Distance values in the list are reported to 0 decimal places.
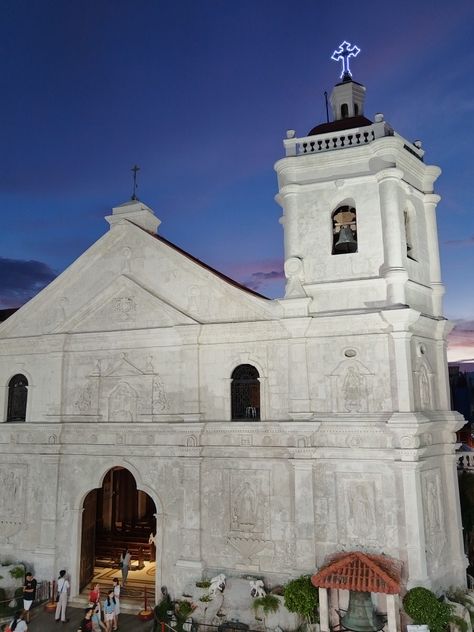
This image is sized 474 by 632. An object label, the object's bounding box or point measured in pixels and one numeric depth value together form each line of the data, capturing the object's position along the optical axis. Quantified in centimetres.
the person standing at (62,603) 1869
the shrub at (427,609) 1505
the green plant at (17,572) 2041
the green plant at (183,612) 1717
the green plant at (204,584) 1764
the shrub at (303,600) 1611
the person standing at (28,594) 1912
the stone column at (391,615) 1523
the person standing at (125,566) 2077
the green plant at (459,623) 1580
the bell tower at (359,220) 1833
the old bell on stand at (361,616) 1538
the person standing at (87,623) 1677
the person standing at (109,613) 1744
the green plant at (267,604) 1641
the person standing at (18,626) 1658
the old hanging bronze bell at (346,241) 1888
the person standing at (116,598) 1775
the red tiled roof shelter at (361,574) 1509
